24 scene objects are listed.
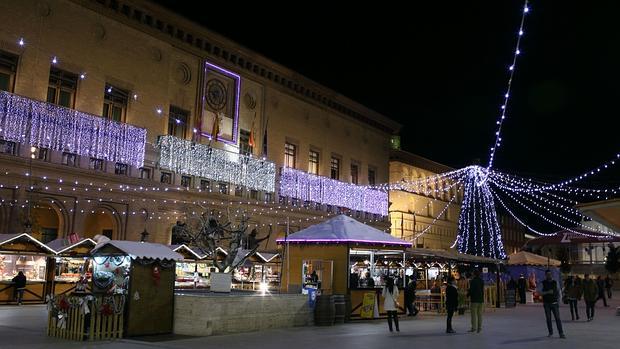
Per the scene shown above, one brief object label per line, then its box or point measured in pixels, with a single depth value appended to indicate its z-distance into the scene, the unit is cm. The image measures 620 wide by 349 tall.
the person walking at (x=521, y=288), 3297
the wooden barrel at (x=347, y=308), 1830
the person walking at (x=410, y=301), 2140
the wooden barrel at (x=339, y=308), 1766
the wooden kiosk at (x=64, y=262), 2297
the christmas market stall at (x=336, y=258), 1944
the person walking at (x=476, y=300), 1539
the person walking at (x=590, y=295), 2080
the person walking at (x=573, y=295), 2070
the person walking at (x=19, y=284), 2164
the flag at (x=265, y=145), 3603
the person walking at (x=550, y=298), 1482
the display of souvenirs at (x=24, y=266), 2289
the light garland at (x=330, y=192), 3775
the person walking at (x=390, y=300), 1548
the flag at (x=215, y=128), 3259
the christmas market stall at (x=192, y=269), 2691
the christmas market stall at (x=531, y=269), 3378
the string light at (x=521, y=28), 1551
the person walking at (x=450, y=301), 1569
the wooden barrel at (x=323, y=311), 1680
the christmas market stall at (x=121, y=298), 1265
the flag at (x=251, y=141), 3466
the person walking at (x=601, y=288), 2944
